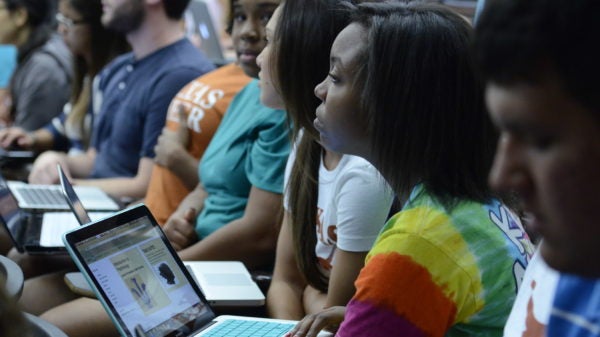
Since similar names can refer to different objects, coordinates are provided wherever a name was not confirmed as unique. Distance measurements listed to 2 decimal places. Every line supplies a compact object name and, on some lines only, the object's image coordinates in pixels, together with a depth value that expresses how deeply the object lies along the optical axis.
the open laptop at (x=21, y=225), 3.69
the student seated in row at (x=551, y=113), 2.11
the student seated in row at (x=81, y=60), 5.40
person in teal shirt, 3.75
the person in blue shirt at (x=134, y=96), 4.43
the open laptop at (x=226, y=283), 3.39
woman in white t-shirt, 3.22
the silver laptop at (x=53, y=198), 4.04
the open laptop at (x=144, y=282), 3.12
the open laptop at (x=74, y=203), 3.28
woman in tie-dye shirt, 2.87
